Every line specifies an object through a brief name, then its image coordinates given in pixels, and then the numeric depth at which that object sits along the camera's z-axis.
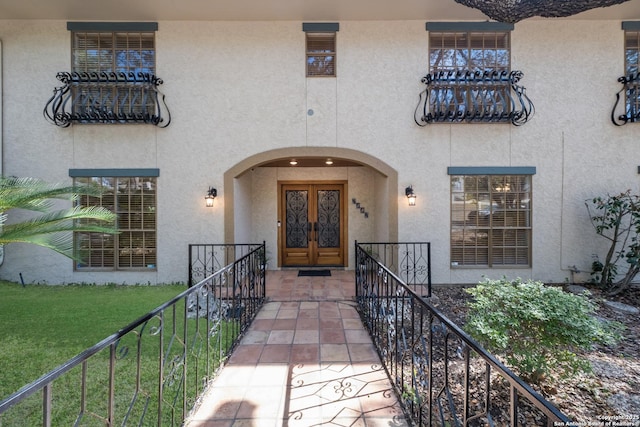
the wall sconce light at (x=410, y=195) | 6.90
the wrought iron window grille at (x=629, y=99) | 6.93
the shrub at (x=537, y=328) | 2.96
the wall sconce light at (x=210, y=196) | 6.92
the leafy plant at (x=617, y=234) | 6.44
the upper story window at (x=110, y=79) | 6.76
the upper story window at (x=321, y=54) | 7.04
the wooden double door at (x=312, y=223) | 8.73
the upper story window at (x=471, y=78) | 6.84
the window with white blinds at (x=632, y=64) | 6.98
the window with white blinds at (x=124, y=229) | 7.02
